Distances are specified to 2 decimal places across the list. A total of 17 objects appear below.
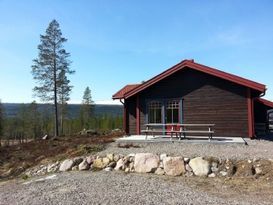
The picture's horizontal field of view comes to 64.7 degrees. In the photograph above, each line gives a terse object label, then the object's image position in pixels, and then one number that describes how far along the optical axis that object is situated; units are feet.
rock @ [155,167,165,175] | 25.05
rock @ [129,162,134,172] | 26.35
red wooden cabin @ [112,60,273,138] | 37.21
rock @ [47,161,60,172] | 29.35
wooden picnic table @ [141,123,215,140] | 37.57
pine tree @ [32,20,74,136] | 66.37
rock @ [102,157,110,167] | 27.92
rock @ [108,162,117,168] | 27.50
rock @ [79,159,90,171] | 28.11
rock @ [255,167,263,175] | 22.32
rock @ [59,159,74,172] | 28.64
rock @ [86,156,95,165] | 28.66
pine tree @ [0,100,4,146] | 89.54
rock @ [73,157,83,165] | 28.94
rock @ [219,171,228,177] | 22.90
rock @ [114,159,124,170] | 27.00
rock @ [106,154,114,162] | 28.18
